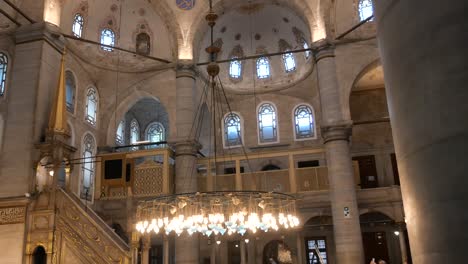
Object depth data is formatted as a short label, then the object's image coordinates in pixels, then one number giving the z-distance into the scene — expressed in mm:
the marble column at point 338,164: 16375
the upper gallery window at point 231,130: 25094
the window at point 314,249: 22484
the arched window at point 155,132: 28672
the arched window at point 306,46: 23875
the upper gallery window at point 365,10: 18969
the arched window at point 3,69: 16359
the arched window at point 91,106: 20734
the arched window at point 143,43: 21609
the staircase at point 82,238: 13914
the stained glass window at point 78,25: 19500
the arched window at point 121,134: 25812
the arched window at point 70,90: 19047
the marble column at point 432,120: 2920
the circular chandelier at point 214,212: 10844
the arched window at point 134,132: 27608
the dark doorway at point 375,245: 22016
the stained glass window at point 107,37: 21109
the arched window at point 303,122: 24312
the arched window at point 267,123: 24766
